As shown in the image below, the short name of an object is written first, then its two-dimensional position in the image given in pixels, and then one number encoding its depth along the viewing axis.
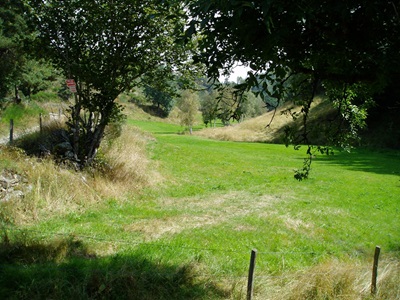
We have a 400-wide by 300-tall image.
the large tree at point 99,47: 12.26
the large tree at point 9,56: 25.81
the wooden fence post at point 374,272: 6.01
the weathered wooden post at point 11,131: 14.34
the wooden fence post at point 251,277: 5.25
